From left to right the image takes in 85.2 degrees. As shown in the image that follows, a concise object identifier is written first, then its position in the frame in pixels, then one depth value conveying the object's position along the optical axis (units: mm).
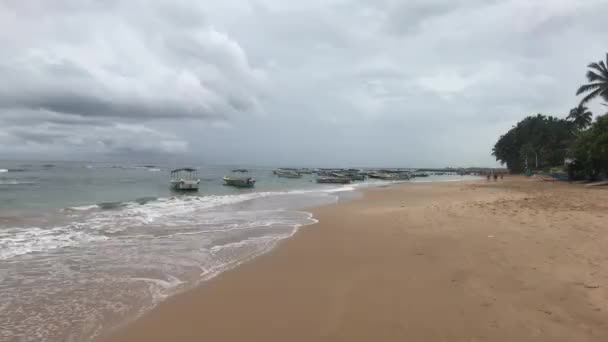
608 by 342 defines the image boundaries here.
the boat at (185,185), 38750
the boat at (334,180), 62750
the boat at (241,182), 47062
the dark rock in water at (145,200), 25522
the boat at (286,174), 80812
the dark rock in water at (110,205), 21812
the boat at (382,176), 78669
